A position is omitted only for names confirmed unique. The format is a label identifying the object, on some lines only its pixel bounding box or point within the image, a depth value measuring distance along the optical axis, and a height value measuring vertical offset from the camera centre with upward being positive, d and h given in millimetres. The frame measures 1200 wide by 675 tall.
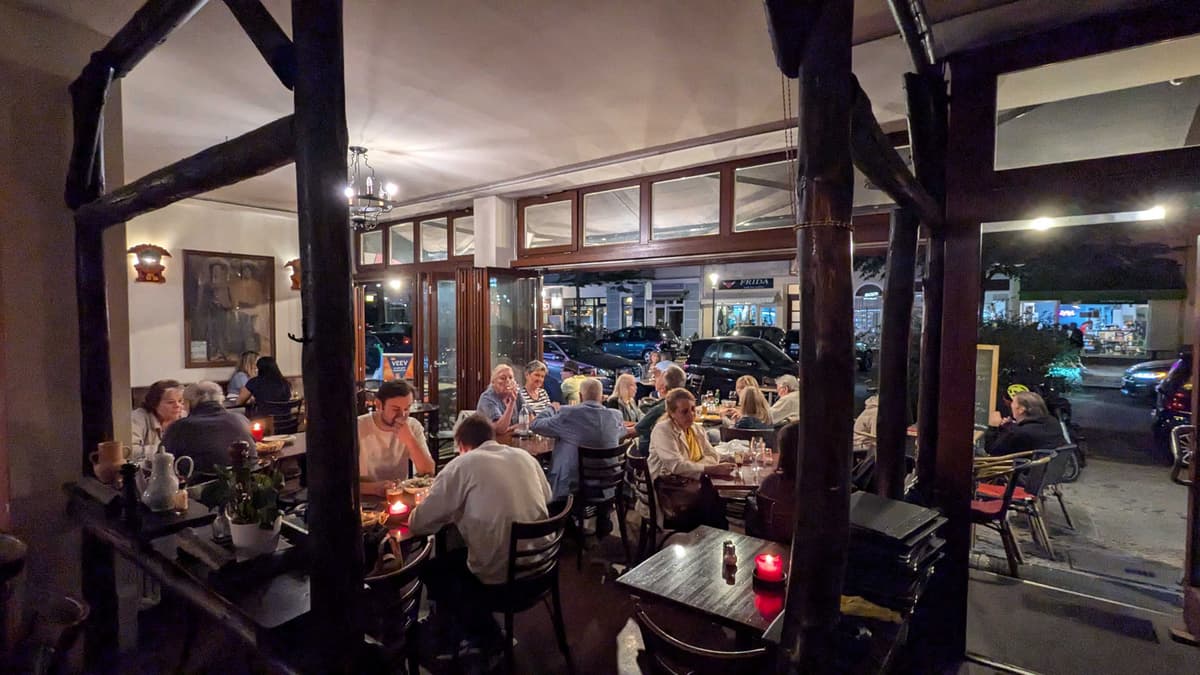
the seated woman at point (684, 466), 3812 -1125
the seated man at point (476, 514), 2732 -1013
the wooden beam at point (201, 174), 1569 +494
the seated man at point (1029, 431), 4672 -1020
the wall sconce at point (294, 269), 7758 +641
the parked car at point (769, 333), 14556 -543
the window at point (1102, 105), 2830 +1349
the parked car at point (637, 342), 17219 -907
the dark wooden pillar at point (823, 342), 1402 -77
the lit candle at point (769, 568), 2346 -1109
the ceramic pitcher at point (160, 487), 2285 -732
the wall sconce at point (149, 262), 6488 +619
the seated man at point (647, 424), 4750 -974
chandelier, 4770 +1024
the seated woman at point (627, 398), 5781 -903
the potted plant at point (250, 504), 1841 -662
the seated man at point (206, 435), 3494 -790
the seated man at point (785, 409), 5603 -1004
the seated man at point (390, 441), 3562 -844
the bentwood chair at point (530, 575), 2641 -1347
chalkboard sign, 5418 -728
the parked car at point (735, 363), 11008 -1031
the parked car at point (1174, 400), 6418 -1062
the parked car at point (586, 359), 13645 -1194
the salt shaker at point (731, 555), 2475 -1118
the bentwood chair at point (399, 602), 2025 -1172
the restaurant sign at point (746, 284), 18234 +1008
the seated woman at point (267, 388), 5492 -761
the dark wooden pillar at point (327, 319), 1416 -14
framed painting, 6934 +83
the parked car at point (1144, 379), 10491 -1317
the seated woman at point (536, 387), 5895 -815
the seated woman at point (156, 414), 3830 -722
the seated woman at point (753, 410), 5000 -908
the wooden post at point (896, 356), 2557 -202
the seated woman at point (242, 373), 6902 -771
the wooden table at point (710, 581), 2158 -1180
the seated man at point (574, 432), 4211 -928
